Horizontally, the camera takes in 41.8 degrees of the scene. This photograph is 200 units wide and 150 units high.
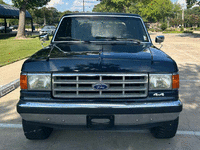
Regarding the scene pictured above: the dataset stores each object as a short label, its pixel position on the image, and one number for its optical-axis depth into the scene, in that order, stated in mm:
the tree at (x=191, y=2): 30928
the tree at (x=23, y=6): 26603
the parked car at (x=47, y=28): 36069
